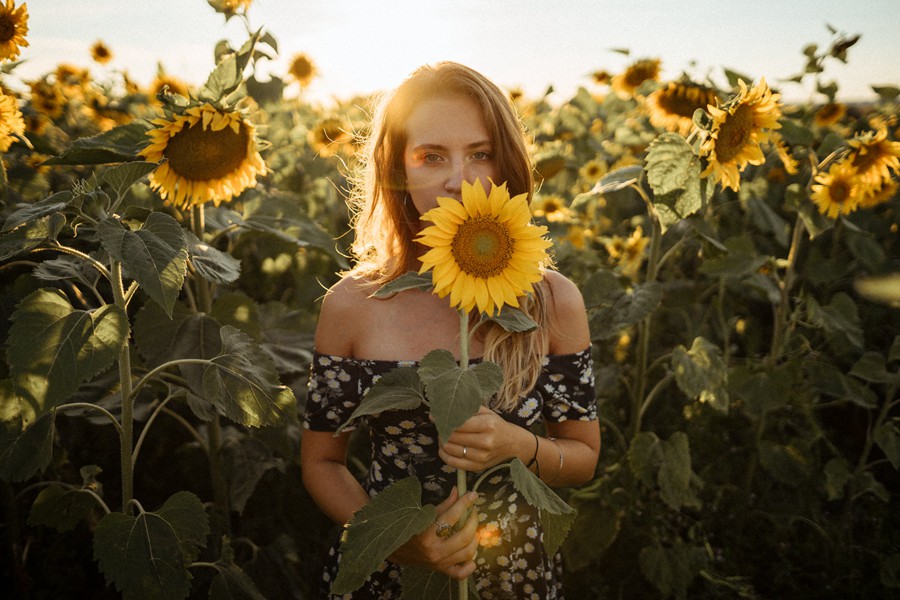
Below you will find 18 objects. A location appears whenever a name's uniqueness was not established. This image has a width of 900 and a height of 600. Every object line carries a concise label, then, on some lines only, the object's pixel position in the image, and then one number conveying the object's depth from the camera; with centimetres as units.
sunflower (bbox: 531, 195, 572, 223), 392
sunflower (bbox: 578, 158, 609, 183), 431
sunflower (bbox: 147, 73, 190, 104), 385
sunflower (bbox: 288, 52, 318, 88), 575
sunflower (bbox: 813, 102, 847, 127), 414
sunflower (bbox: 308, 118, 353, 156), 462
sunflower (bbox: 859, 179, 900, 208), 312
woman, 140
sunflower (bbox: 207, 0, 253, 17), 182
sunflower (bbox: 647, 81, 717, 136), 243
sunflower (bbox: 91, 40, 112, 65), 613
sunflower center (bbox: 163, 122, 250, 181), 160
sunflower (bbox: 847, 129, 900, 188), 217
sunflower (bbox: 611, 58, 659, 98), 444
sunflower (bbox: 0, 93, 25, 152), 179
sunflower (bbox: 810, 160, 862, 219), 222
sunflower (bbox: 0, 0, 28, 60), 205
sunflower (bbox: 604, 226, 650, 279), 357
